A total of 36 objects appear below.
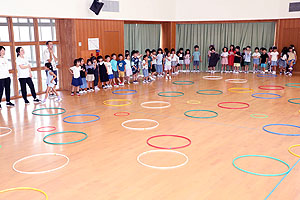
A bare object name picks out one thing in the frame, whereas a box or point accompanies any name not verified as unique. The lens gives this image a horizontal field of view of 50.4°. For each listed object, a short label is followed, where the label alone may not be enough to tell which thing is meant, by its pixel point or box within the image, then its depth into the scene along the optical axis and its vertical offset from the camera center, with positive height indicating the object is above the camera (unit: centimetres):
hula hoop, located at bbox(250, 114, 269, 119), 863 -167
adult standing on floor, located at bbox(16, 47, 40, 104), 993 -48
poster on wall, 1296 +49
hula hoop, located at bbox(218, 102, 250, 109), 958 -156
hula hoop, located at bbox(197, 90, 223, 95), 1182 -140
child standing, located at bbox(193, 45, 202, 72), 1750 -13
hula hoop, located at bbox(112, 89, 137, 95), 1205 -139
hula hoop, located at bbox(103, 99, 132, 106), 1012 -153
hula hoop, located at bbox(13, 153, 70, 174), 536 -191
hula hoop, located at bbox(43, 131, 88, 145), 675 -180
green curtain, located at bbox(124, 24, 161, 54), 1622 +98
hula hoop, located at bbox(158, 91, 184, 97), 1171 -142
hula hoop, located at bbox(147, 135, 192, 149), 640 -181
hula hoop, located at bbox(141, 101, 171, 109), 963 -156
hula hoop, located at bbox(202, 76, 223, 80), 1550 -111
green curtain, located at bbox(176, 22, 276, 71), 1738 +107
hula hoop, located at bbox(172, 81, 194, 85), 1407 -123
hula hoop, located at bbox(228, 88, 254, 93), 1231 -135
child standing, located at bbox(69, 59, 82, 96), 1135 -63
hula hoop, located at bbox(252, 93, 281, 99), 1098 -144
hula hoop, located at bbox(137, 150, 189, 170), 548 -189
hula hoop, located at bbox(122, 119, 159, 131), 763 -172
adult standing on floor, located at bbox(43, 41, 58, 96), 1108 +1
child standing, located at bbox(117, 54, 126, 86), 1360 -47
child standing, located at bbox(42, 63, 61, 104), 1064 -80
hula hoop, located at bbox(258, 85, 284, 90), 1259 -131
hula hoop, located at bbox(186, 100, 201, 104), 1045 -154
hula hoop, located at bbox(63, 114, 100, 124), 830 -169
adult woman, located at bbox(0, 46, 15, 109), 955 -61
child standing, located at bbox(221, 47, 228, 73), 1712 -8
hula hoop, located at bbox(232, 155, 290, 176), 519 -190
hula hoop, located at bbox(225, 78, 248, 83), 1442 -118
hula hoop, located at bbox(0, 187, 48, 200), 463 -197
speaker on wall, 1259 +193
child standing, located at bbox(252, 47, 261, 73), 1659 -9
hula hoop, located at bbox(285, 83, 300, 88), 1305 -127
